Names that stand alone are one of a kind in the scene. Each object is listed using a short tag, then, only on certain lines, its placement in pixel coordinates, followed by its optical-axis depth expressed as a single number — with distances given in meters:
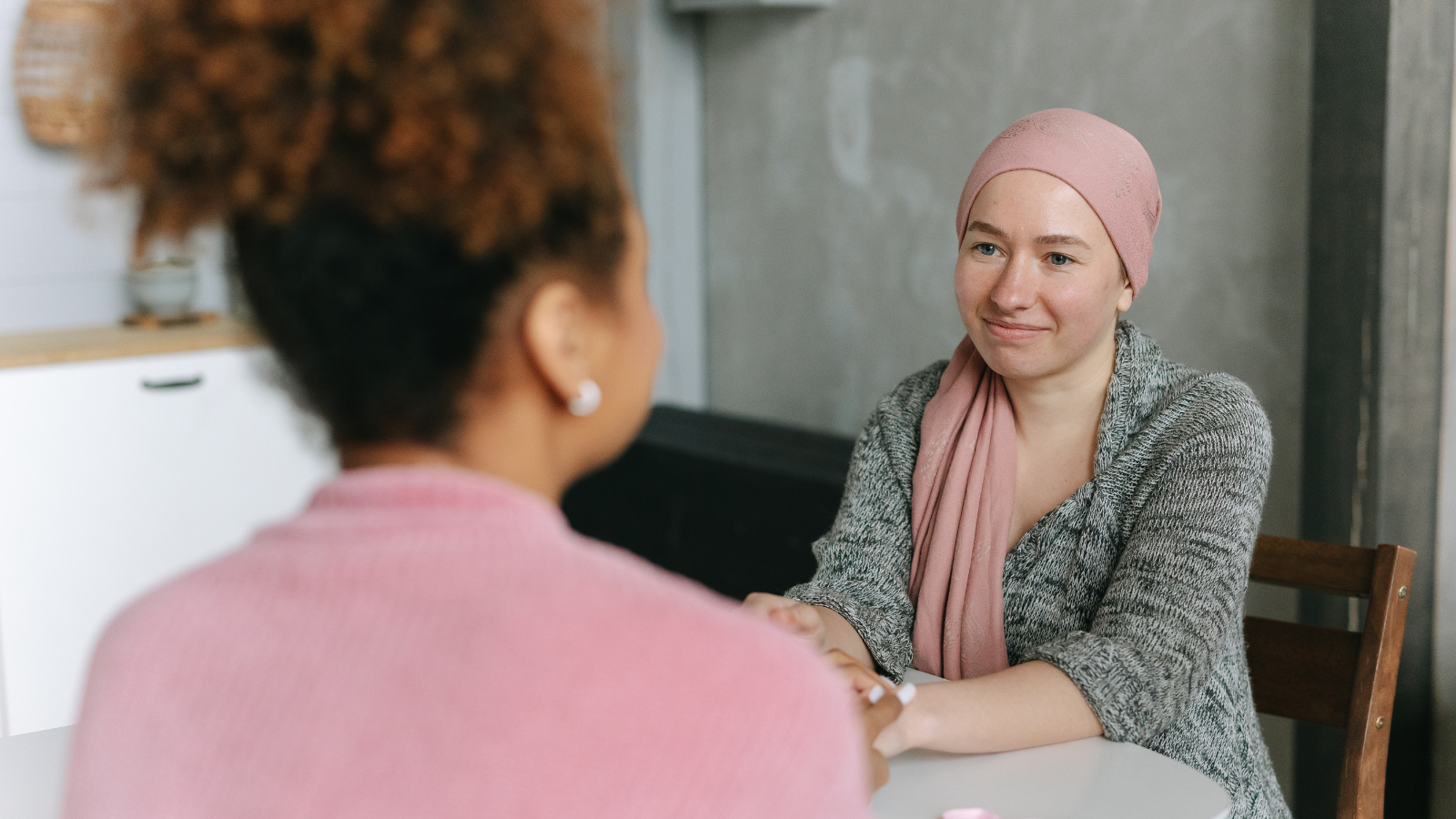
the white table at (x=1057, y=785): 1.07
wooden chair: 1.42
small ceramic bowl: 3.17
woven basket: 3.10
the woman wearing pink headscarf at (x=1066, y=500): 1.30
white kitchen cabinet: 2.80
